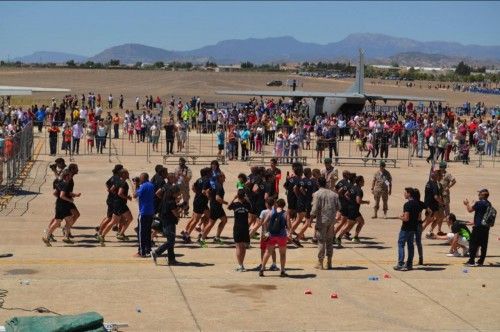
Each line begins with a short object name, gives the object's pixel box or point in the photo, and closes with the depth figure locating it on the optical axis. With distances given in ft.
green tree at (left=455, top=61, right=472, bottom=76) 633.94
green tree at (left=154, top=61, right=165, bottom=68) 607.37
